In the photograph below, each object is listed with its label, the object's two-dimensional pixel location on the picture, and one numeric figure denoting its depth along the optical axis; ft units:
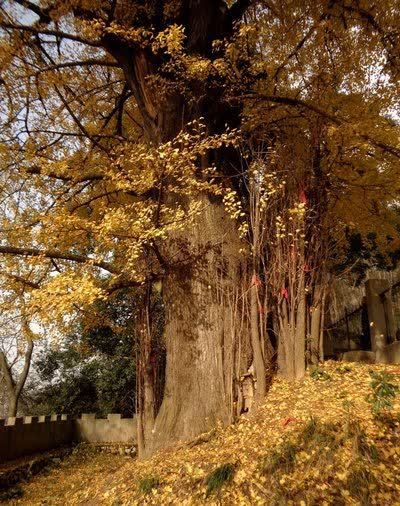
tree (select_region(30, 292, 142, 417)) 48.49
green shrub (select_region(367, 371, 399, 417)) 14.16
